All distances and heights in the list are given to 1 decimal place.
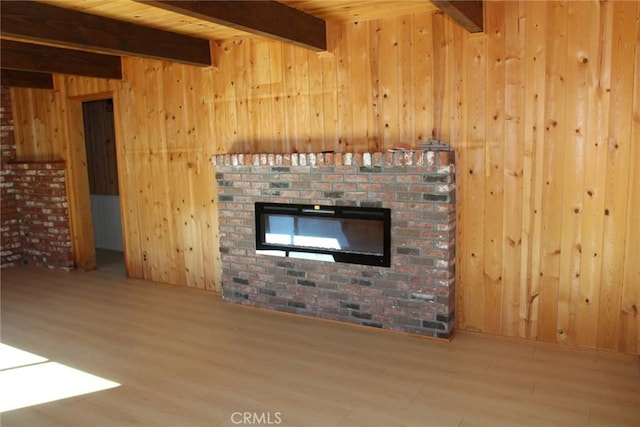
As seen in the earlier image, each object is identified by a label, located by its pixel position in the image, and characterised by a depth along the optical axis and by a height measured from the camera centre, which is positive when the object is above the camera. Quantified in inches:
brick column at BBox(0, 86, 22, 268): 263.9 -14.4
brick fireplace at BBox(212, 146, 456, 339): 149.4 -27.3
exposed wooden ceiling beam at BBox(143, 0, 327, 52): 114.3 +35.8
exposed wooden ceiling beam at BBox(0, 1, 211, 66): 133.0 +38.3
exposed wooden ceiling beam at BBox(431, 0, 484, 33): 115.3 +33.3
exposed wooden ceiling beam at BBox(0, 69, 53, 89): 225.8 +39.5
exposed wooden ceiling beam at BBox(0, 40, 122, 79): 184.2 +39.9
